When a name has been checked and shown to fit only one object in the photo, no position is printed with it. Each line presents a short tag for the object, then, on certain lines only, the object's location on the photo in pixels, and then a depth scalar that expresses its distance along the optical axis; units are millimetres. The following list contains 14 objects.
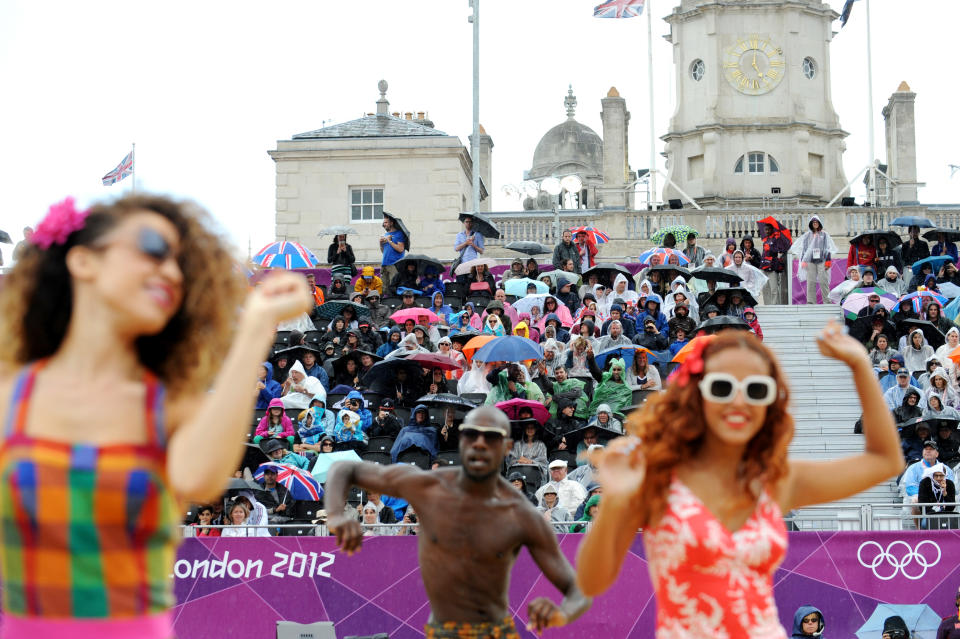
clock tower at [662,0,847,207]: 51531
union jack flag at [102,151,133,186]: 36500
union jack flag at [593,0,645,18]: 40688
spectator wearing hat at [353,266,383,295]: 24625
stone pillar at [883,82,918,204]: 51000
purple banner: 13547
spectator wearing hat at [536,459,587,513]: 14844
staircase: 18703
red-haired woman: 4664
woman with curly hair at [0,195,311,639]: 3691
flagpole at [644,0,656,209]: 46500
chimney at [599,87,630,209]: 50750
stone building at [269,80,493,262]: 40938
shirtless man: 6891
